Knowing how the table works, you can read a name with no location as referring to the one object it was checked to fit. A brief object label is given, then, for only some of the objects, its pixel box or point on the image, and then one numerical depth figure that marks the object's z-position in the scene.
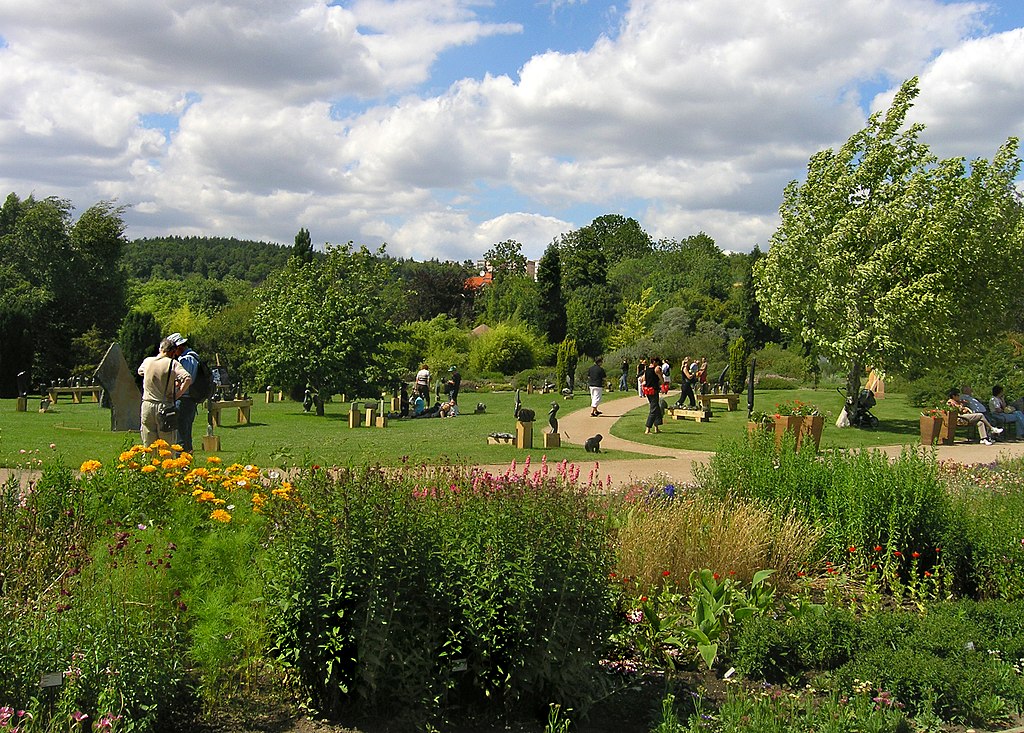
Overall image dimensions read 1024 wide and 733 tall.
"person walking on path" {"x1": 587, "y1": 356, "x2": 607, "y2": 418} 24.38
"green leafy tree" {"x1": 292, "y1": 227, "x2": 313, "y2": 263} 51.78
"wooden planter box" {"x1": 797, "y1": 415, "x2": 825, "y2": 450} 14.80
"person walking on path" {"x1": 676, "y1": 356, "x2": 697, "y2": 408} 24.09
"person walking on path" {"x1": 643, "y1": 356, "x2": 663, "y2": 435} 18.72
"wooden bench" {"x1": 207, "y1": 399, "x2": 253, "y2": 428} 20.57
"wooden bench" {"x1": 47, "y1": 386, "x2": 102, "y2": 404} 28.46
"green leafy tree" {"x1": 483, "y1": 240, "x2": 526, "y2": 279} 92.62
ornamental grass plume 5.99
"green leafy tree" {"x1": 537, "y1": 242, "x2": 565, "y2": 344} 55.96
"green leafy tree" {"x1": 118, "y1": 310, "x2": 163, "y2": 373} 35.91
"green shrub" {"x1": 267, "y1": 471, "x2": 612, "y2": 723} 3.89
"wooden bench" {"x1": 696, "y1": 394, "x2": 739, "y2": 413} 23.66
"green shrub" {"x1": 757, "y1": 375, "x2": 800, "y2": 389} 37.65
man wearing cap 10.61
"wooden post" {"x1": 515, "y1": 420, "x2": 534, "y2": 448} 15.58
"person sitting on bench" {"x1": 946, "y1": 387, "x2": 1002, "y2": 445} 18.38
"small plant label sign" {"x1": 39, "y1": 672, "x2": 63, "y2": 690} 3.58
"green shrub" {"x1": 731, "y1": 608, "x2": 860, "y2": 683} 4.90
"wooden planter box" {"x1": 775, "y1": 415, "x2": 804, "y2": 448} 14.29
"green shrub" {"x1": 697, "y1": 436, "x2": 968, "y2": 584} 6.70
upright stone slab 16.05
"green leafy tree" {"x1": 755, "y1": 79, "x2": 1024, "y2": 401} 19.38
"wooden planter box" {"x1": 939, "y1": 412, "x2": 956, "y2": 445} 18.16
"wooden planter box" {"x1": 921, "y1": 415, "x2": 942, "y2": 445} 17.83
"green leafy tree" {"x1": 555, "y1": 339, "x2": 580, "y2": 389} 37.38
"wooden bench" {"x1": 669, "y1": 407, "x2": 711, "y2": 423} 22.92
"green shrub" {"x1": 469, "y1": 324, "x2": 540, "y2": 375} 46.56
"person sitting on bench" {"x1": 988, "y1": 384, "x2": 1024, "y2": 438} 19.73
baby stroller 21.81
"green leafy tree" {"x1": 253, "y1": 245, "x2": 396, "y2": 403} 25.59
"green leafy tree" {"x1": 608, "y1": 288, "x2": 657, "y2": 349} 54.81
